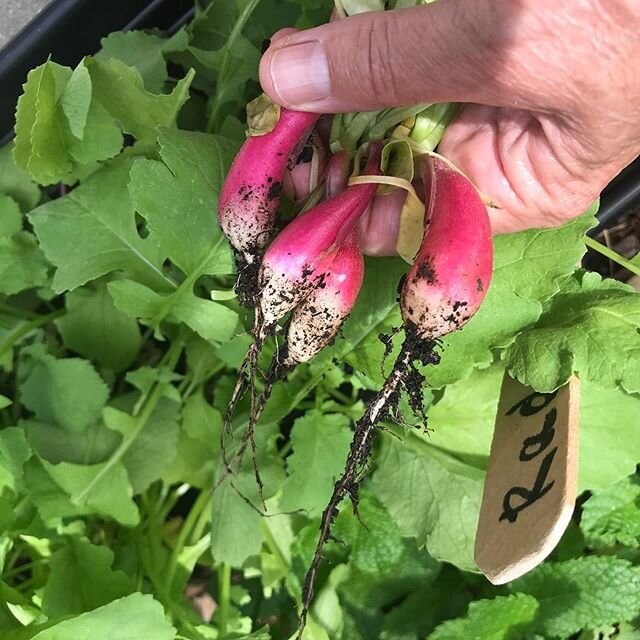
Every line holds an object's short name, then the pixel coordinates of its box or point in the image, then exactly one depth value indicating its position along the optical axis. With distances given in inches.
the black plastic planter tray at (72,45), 9.6
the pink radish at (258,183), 7.6
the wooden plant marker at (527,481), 6.7
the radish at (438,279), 6.9
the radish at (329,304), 7.6
